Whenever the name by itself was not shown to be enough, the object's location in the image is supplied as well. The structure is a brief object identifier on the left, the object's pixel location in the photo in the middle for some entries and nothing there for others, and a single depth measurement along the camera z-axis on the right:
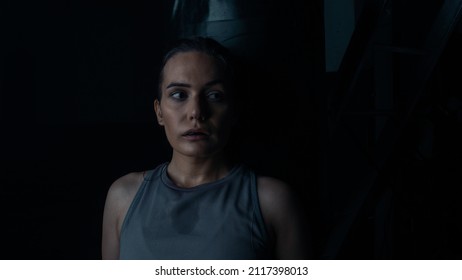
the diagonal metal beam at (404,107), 1.65
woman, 1.00
